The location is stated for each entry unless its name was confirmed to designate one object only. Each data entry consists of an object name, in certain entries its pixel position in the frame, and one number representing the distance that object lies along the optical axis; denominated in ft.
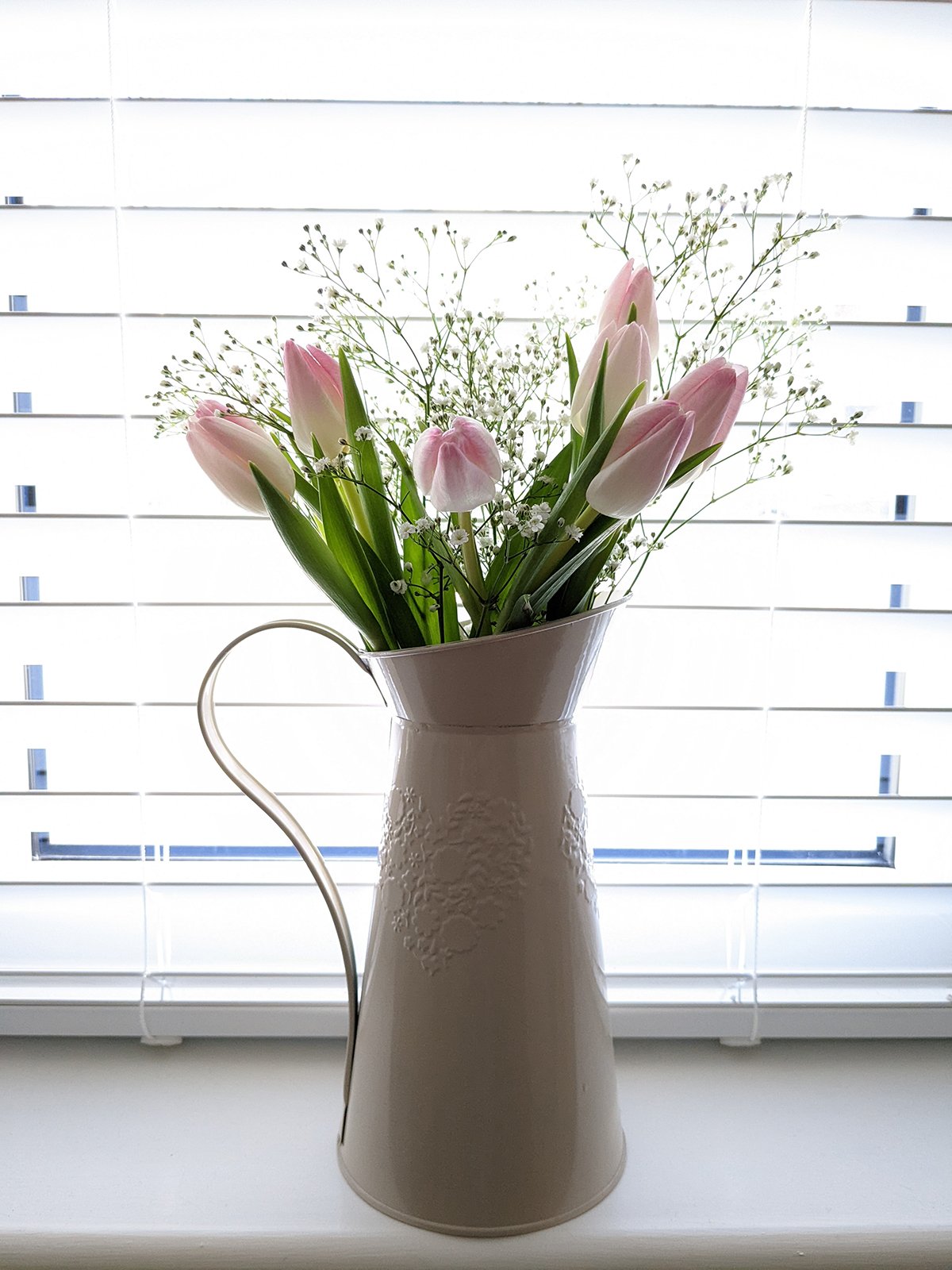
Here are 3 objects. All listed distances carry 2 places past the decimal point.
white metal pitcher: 1.79
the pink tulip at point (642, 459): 1.48
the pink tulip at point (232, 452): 1.65
